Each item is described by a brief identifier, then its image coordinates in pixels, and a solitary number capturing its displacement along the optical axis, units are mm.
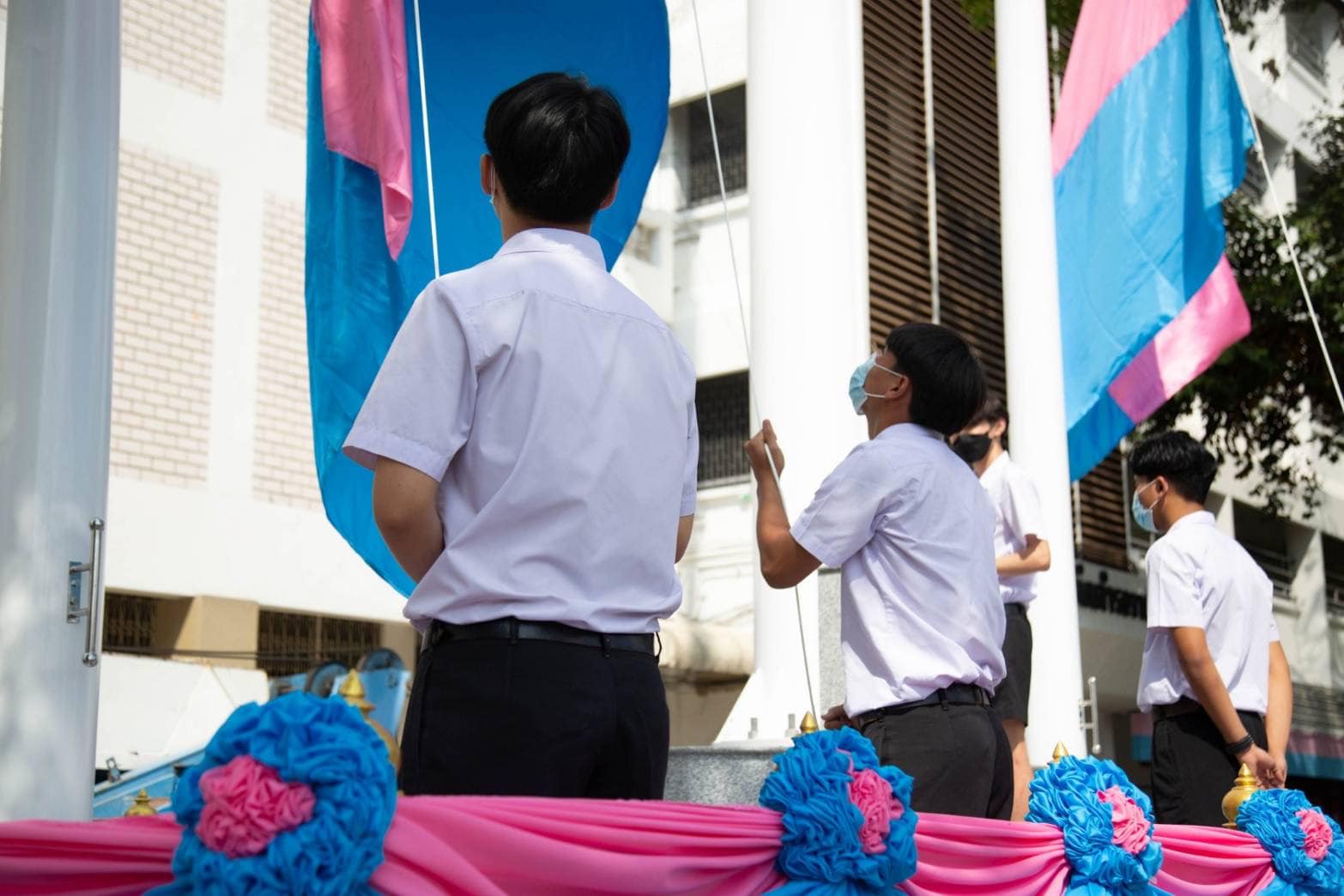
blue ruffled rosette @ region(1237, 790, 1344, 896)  3883
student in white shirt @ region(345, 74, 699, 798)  2145
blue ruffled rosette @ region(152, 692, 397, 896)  1593
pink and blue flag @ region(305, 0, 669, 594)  5293
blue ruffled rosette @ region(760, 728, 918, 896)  2322
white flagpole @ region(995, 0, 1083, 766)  8383
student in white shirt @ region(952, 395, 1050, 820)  4961
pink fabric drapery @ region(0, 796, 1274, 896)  1704
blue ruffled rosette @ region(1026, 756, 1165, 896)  3162
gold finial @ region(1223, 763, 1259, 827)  4027
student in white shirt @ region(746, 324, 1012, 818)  3119
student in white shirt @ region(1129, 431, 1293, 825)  4387
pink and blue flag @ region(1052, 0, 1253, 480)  8156
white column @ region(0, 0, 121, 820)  3805
